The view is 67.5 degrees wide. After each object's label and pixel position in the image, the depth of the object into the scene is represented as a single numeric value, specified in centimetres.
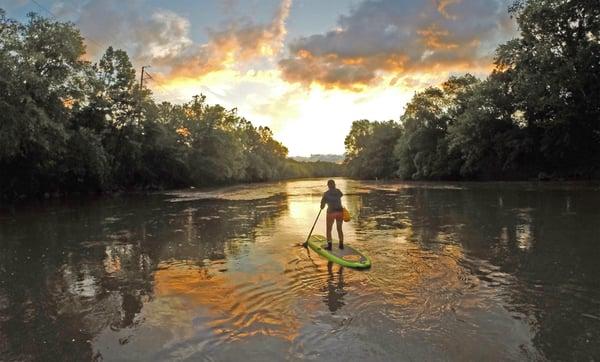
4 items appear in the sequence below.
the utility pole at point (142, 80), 5362
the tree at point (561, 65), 3862
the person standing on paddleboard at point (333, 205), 1314
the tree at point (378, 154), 10119
